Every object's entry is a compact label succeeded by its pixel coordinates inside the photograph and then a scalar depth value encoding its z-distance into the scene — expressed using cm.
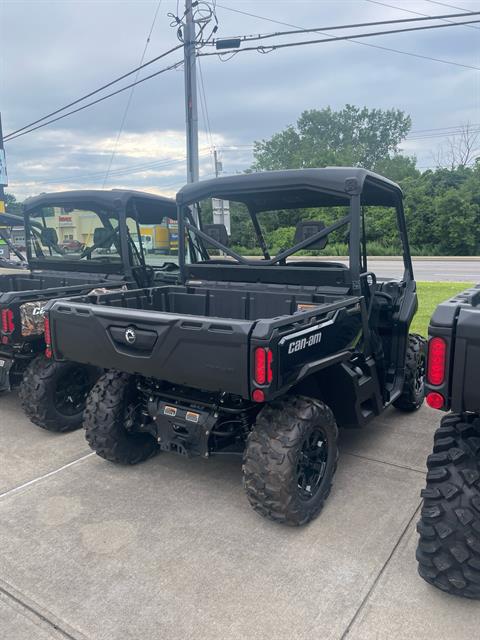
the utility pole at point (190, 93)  1078
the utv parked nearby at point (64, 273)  429
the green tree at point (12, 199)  6925
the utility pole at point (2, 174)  1664
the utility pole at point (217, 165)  2437
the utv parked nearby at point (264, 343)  285
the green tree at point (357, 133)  5516
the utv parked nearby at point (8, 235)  721
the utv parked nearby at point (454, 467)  221
